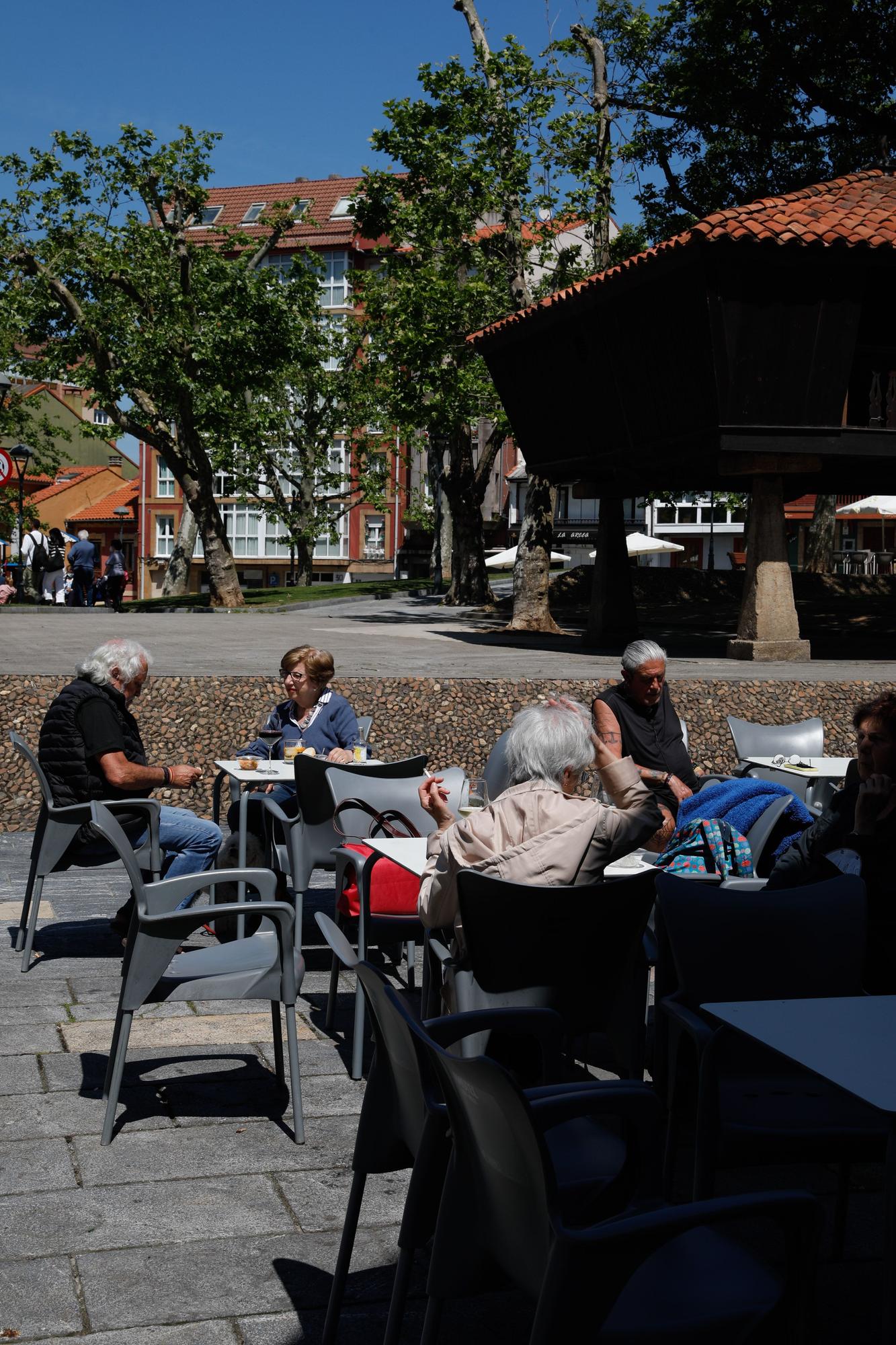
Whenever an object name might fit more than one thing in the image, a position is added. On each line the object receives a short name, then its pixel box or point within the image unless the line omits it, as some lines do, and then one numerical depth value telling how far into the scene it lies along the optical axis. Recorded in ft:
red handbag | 19.33
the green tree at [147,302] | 111.96
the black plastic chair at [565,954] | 13.23
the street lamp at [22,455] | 123.95
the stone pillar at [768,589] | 67.15
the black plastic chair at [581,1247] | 7.53
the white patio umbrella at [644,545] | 178.81
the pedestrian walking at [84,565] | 119.65
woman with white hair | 13.97
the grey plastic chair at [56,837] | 22.16
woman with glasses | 27.17
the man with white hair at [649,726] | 25.11
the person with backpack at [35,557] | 116.78
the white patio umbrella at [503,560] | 174.19
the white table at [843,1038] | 9.13
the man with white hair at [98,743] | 22.53
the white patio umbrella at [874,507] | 130.31
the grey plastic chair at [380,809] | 19.29
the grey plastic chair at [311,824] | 21.84
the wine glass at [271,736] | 27.45
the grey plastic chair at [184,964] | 15.17
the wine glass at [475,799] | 17.44
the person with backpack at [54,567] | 119.55
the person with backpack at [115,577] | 121.13
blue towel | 19.62
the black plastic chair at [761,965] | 12.58
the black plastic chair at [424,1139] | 9.32
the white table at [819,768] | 27.12
